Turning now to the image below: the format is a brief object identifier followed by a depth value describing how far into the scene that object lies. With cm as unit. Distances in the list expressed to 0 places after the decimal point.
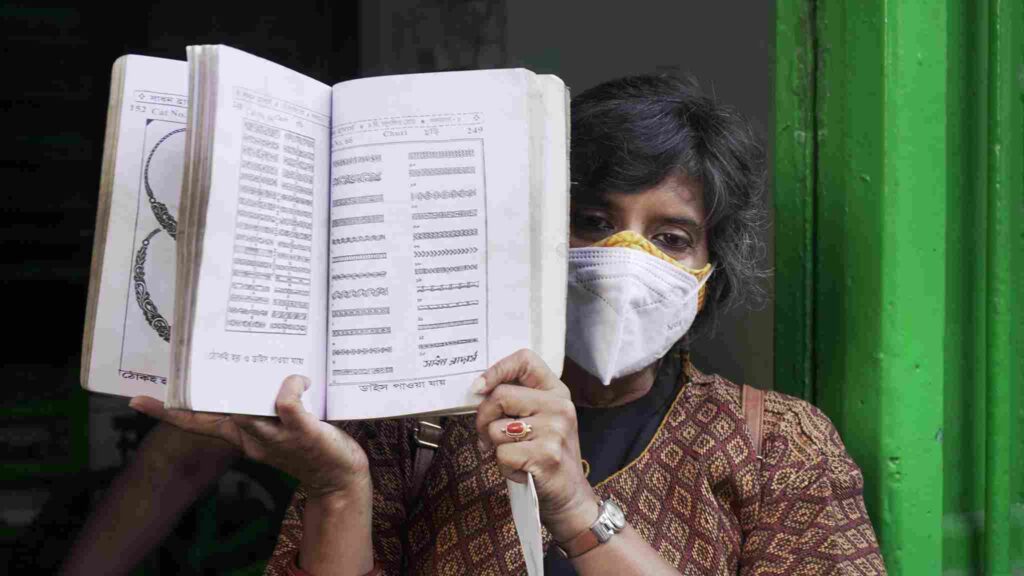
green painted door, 156
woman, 125
